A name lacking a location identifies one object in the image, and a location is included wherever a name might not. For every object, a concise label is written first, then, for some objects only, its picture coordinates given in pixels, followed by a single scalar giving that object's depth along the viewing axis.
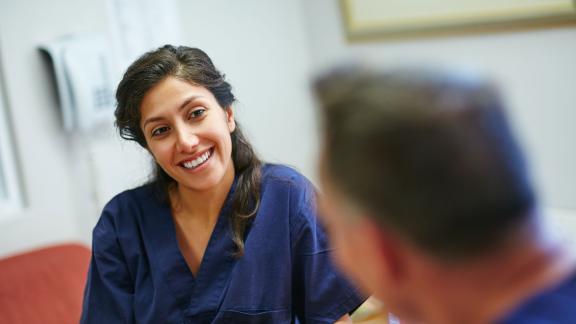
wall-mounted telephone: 2.14
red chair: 1.83
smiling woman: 1.43
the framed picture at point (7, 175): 2.11
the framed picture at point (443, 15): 2.05
